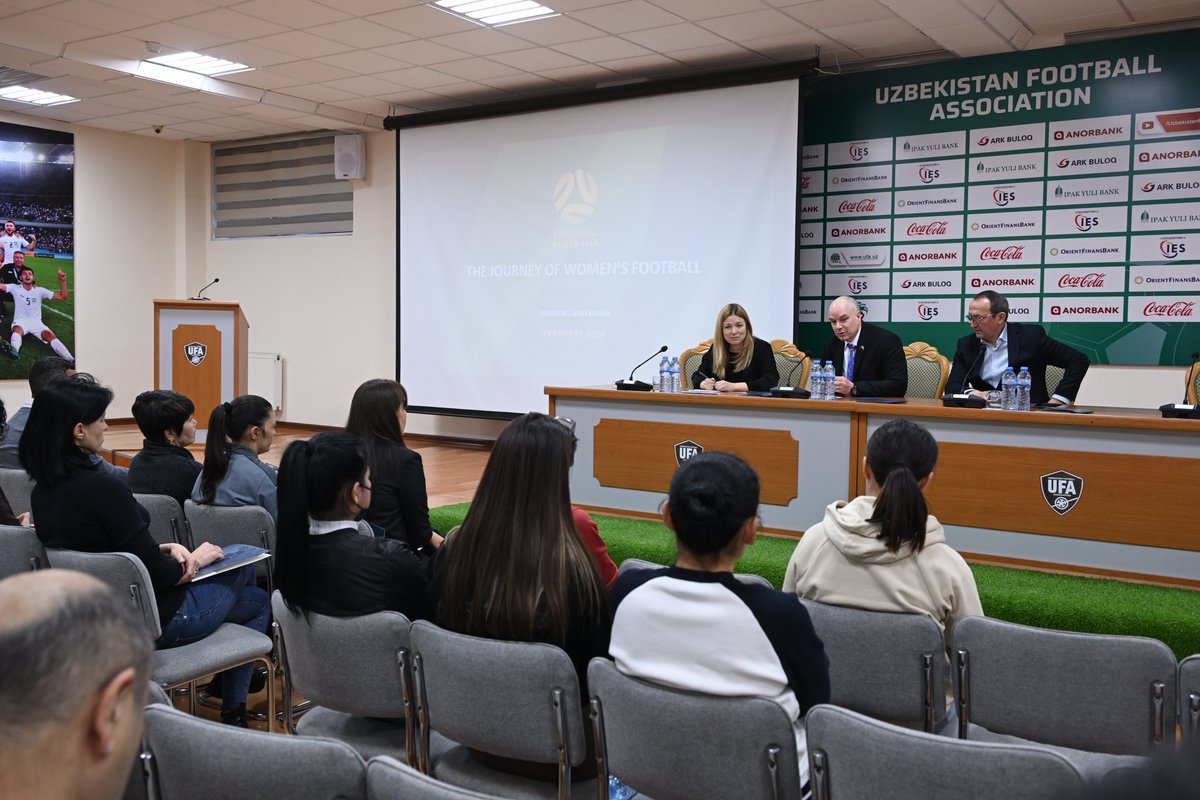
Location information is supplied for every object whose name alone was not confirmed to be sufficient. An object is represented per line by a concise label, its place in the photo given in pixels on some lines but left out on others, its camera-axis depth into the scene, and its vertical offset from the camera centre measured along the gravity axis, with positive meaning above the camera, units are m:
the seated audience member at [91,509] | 2.68 -0.46
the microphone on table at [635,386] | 4.62 -0.16
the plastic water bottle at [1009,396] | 3.77 -0.15
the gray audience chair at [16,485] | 3.92 -0.58
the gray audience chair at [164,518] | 3.49 -0.63
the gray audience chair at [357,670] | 2.14 -0.73
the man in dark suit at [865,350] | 4.94 +0.03
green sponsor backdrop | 5.76 +1.67
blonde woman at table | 5.14 -0.01
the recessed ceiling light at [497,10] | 6.04 +2.16
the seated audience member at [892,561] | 2.18 -0.48
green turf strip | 3.03 -0.80
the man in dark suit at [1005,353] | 4.65 +0.03
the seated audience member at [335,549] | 2.23 -0.47
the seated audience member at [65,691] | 0.79 -0.29
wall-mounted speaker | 9.44 +1.88
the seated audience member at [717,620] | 1.68 -0.47
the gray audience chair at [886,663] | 2.08 -0.68
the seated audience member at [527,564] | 2.00 -0.45
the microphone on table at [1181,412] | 3.40 -0.18
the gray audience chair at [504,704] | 1.87 -0.71
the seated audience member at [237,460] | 3.51 -0.41
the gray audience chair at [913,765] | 1.36 -0.60
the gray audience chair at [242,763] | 1.39 -0.62
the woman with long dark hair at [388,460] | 3.18 -0.37
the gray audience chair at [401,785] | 1.27 -0.58
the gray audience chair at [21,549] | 2.80 -0.60
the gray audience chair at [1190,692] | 1.88 -0.65
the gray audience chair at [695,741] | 1.62 -0.68
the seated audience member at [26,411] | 4.41 -0.29
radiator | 10.38 -0.33
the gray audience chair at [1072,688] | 1.91 -0.67
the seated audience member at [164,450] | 3.60 -0.40
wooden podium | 8.08 -0.03
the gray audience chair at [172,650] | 2.54 -0.87
